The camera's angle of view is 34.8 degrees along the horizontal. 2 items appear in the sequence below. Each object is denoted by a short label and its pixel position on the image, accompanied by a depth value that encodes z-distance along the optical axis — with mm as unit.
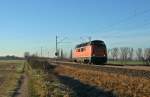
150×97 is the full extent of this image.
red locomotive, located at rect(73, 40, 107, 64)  36965
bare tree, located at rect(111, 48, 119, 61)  83527
